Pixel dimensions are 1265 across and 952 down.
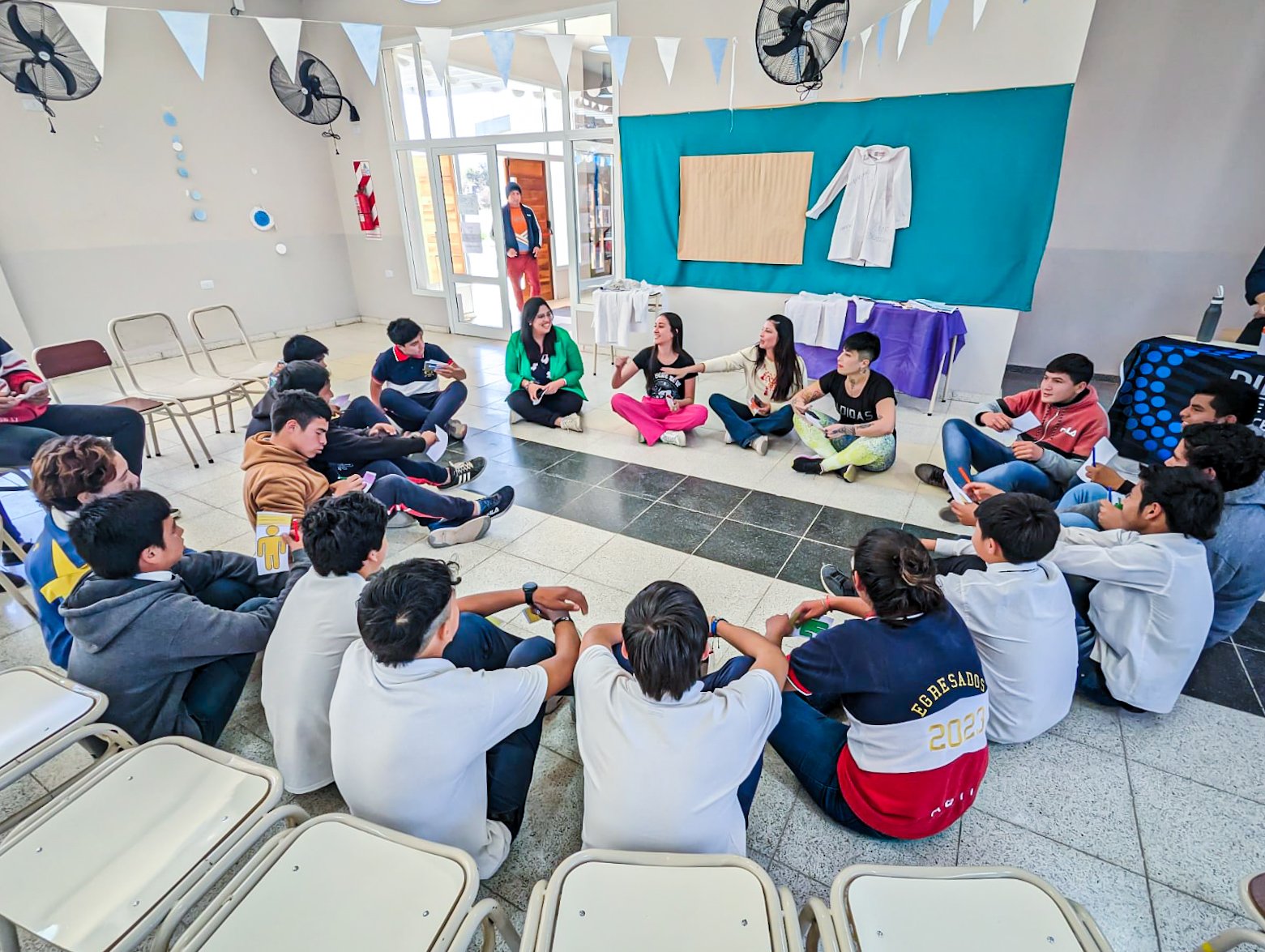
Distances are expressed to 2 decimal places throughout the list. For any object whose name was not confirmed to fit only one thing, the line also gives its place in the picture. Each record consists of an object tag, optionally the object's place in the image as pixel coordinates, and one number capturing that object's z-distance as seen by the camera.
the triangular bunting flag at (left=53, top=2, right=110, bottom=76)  3.05
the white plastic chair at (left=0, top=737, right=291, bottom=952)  0.97
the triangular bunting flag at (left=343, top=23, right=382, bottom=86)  3.59
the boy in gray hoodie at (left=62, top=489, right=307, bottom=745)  1.46
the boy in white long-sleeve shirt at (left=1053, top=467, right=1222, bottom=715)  1.66
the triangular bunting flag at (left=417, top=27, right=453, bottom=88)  3.88
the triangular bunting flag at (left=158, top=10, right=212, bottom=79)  3.22
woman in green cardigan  4.20
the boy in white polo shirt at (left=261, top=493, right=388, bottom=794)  1.48
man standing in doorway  6.78
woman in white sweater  3.87
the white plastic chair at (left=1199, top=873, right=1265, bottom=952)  0.96
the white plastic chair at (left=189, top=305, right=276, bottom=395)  4.39
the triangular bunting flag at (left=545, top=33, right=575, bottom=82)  4.27
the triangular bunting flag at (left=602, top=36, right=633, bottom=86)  4.57
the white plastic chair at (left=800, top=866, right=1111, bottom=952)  0.90
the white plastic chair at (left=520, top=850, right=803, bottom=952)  0.88
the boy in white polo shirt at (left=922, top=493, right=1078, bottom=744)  1.54
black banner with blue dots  3.21
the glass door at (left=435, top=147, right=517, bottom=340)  6.75
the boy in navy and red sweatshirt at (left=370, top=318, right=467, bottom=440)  3.86
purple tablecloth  4.44
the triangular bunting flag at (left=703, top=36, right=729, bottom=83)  4.61
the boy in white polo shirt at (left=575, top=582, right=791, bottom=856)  1.10
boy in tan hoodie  2.29
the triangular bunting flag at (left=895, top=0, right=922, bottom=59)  3.72
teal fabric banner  4.11
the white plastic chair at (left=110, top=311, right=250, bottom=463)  3.76
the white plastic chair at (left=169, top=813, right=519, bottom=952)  0.91
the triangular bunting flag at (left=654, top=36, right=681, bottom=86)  4.68
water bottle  3.26
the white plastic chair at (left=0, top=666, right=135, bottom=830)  1.24
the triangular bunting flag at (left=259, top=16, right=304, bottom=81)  3.47
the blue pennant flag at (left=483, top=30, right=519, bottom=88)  4.14
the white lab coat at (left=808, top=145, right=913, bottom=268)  4.50
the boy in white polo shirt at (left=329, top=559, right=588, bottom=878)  1.15
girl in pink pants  4.05
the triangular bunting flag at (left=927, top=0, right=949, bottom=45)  3.60
